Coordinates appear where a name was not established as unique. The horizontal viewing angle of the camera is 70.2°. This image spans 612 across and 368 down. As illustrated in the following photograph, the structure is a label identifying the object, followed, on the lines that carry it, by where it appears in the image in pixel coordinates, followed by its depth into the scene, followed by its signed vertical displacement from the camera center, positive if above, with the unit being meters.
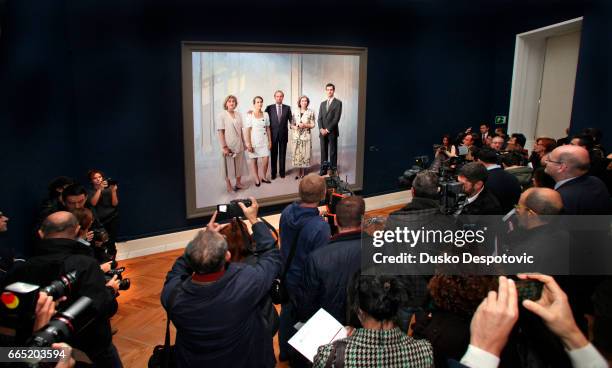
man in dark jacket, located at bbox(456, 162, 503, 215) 3.59 -0.61
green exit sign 8.48 +0.03
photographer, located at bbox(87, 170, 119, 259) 4.46 -0.93
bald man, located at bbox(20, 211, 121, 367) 2.22 -0.83
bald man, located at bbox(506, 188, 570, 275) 2.32 -0.63
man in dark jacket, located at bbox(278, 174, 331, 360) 2.77 -0.72
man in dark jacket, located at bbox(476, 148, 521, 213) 4.06 -0.61
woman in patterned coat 1.41 -0.74
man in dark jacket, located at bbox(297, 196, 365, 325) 2.33 -0.83
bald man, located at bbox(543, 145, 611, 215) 3.27 -0.47
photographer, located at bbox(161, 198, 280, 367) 1.92 -0.85
